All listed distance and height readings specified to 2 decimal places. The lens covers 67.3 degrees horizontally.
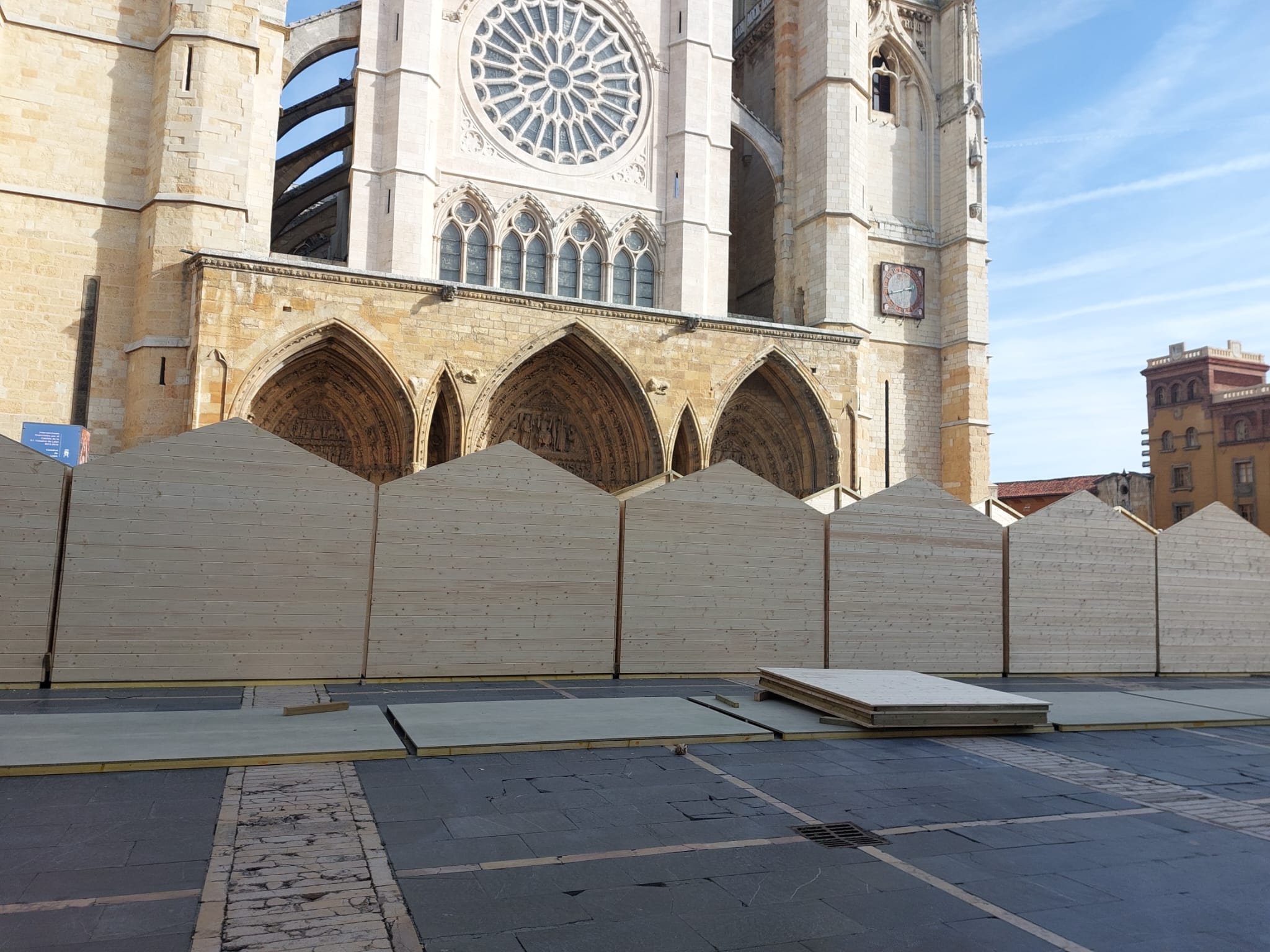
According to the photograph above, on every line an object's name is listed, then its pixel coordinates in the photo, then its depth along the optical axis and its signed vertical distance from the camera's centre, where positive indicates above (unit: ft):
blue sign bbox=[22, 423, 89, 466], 46.60 +5.50
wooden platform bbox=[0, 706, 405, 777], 17.79 -3.78
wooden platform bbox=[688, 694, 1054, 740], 23.84 -3.75
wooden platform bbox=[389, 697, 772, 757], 20.80 -3.72
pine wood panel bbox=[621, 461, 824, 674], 34.53 -0.08
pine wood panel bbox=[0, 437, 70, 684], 27.09 -0.16
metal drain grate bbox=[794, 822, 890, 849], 15.33 -4.19
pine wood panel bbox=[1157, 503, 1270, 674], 42.63 -0.13
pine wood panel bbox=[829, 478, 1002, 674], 37.17 -0.09
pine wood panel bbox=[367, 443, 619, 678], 31.30 -0.16
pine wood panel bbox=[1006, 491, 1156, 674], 39.68 -0.15
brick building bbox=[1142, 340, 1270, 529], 140.36 +24.81
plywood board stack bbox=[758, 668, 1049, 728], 24.31 -3.16
